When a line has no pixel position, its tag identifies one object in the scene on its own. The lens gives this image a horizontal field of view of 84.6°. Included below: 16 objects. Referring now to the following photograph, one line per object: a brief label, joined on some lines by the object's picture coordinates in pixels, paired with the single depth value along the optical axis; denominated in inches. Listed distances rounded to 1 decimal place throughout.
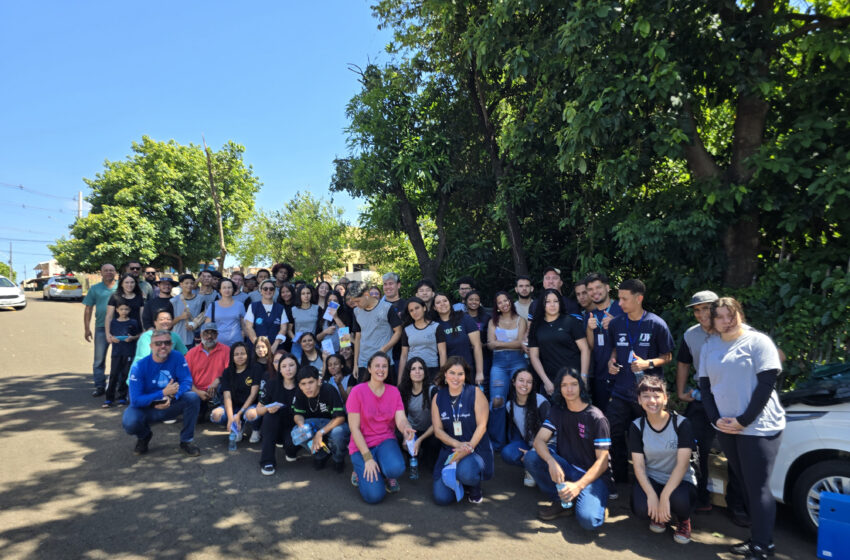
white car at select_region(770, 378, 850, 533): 131.4
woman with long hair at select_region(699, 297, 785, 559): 131.1
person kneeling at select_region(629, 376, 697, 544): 143.2
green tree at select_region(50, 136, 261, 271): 982.4
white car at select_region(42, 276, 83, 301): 1147.3
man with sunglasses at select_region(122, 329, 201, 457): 206.2
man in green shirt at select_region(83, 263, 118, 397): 288.0
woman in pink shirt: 174.7
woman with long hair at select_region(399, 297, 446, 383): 213.8
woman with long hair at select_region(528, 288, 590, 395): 197.0
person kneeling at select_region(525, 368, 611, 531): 150.0
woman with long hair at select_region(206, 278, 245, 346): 267.4
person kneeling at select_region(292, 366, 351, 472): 197.4
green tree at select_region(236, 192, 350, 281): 1145.4
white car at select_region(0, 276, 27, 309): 814.5
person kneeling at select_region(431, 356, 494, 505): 167.9
